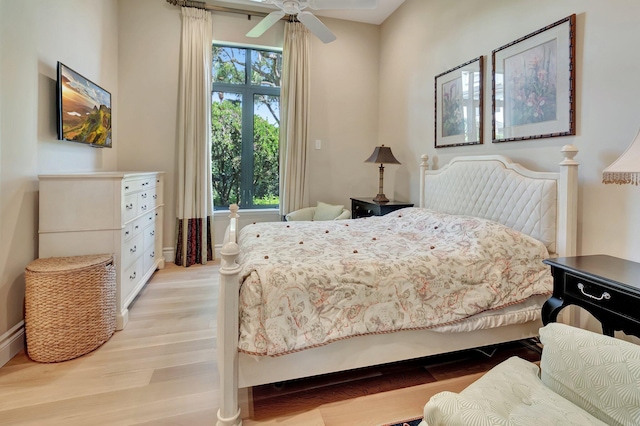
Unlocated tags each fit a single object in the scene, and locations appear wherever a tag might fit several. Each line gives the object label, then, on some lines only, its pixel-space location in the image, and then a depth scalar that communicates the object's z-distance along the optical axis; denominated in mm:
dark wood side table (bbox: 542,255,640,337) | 1359
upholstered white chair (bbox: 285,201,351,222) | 3846
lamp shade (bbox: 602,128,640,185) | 1367
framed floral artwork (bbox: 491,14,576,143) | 2070
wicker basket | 1902
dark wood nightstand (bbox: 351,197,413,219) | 3494
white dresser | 2174
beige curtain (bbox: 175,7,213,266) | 3768
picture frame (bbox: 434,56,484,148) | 2815
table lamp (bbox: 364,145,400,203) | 3701
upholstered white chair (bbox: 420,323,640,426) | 832
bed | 1390
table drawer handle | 1436
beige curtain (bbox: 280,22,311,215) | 4078
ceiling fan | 2709
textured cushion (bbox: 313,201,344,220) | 3846
